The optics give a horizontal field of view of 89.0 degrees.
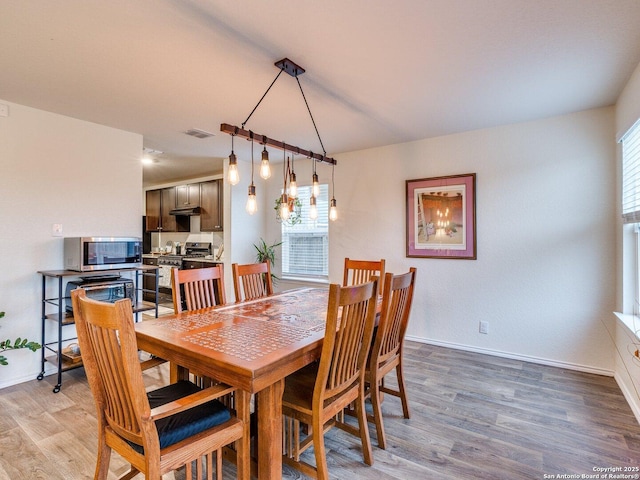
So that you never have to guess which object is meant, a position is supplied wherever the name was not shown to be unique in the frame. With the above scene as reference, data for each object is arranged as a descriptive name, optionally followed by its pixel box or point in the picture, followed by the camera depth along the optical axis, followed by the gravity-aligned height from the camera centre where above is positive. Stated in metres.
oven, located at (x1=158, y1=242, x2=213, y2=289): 6.01 -0.35
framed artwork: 3.56 +0.23
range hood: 5.89 +0.51
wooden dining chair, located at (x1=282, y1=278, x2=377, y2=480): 1.54 -0.78
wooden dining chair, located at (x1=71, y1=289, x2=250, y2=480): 1.16 -0.72
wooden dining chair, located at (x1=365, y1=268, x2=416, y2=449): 1.94 -0.66
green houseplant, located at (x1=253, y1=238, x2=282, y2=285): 5.09 -0.23
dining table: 1.35 -0.51
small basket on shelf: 2.87 -1.03
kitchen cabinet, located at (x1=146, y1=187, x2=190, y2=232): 6.50 +0.53
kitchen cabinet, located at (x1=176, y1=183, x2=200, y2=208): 5.94 +0.81
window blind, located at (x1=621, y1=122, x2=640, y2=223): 2.34 +0.47
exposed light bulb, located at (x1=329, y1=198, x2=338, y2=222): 2.79 +0.21
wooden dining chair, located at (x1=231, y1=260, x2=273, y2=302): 2.73 -0.37
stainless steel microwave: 2.89 -0.13
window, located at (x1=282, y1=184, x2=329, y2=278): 4.69 -0.08
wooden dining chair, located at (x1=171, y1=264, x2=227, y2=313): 2.26 -0.36
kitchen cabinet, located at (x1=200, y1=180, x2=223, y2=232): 5.55 +0.57
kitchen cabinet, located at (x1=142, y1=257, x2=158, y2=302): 6.02 -0.88
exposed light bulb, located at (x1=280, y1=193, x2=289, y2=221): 2.42 +0.24
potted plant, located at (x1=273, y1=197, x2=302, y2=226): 4.75 +0.30
